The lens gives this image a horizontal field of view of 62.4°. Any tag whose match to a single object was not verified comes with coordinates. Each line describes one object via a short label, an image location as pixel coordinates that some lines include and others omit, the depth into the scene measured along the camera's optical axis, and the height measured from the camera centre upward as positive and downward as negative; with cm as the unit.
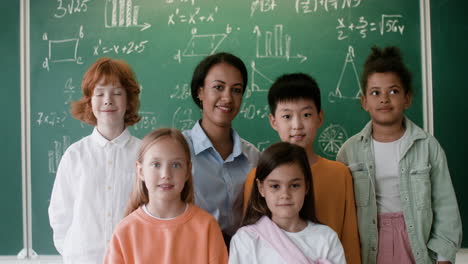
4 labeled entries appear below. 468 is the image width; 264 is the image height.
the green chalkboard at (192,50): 271 +61
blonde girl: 153 -35
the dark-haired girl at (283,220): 152 -37
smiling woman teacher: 185 -4
